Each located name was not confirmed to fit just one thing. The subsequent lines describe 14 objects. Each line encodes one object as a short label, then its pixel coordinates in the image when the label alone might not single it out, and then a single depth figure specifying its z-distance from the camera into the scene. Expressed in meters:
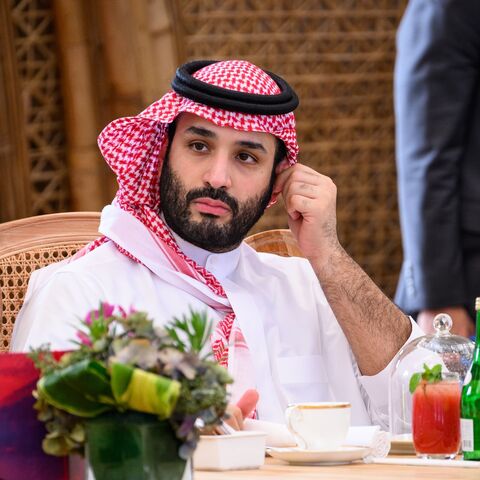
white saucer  4.47
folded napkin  4.64
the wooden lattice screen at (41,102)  9.34
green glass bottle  4.56
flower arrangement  3.27
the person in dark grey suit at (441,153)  8.27
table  4.17
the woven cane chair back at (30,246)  6.28
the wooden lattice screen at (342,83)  10.25
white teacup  4.49
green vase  3.33
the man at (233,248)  6.41
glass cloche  5.20
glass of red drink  4.65
